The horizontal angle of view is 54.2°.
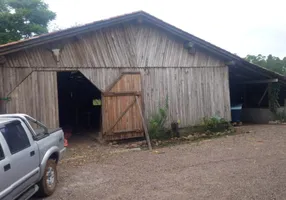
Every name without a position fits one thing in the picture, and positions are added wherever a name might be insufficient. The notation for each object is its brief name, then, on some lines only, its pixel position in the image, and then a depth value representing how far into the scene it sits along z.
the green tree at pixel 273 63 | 38.66
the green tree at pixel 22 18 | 29.59
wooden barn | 9.78
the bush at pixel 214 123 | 12.92
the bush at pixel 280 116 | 15.79
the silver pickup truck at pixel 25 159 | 4.35
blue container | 15.59
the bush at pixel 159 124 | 11.59
